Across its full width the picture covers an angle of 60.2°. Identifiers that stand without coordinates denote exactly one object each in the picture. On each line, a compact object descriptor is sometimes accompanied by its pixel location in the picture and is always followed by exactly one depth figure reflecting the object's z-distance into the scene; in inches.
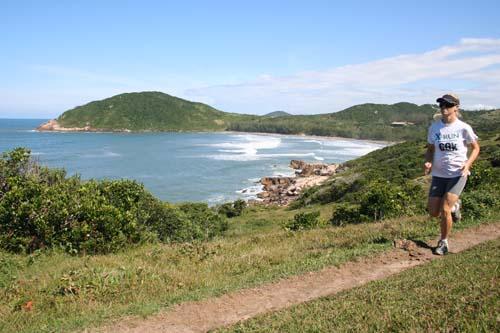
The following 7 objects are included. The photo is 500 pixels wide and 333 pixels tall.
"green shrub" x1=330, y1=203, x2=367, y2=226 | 676.2
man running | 241.8
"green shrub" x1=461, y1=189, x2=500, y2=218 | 374.3
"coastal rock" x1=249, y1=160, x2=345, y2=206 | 2056.2
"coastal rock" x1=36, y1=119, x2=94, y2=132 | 7027.6
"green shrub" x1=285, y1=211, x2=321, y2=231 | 674.8
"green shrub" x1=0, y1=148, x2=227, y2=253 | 380.8
